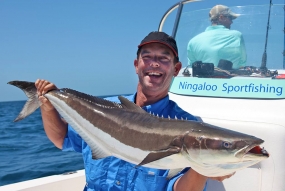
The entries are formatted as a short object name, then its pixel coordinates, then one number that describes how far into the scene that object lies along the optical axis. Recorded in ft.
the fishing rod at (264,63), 10.66
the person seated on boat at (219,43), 11.23
